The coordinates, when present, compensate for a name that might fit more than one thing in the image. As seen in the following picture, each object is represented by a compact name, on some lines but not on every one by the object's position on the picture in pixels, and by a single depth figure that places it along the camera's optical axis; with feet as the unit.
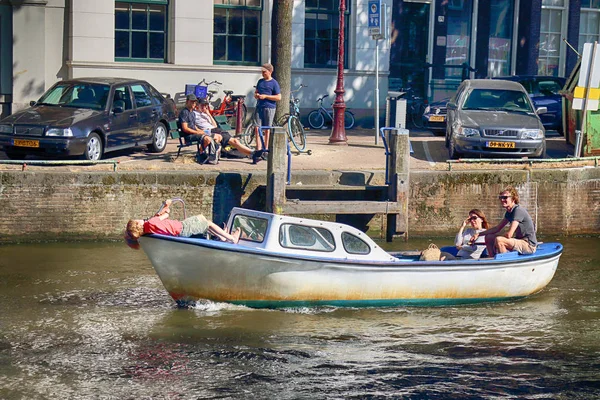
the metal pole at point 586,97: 64.23
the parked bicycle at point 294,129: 65.09
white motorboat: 43.62
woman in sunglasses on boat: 47.80
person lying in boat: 42.93
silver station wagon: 62.23
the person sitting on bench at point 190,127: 60.08
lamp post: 69.31
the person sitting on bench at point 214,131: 60.49
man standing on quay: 62.34
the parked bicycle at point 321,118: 84.48
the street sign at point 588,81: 64.28
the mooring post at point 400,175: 57.00
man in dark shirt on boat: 47.16
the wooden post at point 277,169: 55.62
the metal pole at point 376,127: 71.36
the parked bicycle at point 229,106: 78.69
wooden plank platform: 55.31
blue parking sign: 69.15
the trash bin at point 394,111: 65.36
